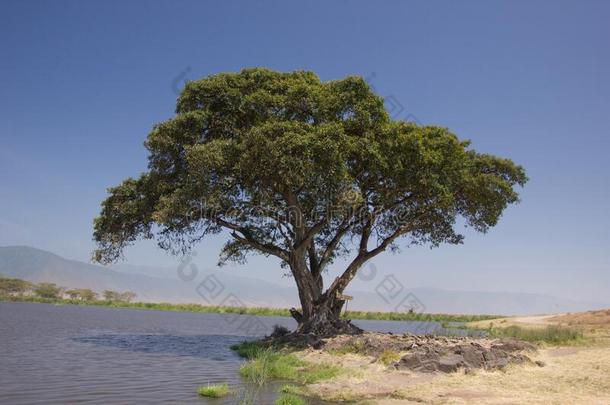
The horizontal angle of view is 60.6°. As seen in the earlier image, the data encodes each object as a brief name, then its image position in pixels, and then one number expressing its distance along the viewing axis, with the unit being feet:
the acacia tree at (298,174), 78.28
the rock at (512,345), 71.56
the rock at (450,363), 59.47
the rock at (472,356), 61.52
